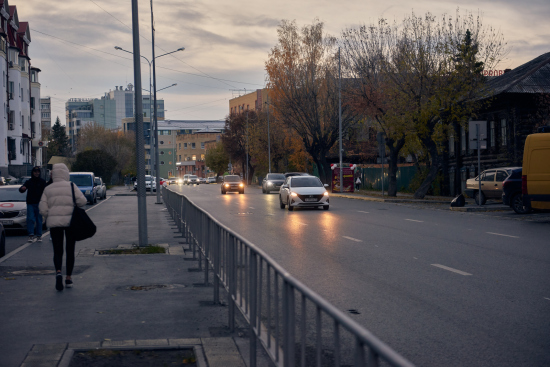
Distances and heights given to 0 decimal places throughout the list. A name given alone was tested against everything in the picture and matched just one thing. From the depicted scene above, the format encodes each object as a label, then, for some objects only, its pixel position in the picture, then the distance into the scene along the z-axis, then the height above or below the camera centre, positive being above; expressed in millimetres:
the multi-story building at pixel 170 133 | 162625 +8363
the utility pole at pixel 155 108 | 37875 +3659
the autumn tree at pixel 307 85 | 52969 +6259
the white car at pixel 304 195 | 28000 -1326
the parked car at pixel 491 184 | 29000 -1040
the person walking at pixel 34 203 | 16141 -868
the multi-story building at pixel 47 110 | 179500 +15530
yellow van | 20016 -377
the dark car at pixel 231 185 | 53562 -1626
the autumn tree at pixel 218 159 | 114000 +1011
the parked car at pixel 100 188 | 44500 -1474
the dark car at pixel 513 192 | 24672 -1197
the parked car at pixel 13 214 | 18609 -1285
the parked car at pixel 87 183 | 37969 -942
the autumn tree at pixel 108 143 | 94750 +3450
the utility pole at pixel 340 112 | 44444 +3593
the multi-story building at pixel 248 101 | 116875 +12000
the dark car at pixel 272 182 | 52594 -1435
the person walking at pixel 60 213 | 9352 -639
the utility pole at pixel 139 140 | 14680 +571
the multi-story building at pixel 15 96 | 55562 +6539
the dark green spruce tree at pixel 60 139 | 134500 +5987
